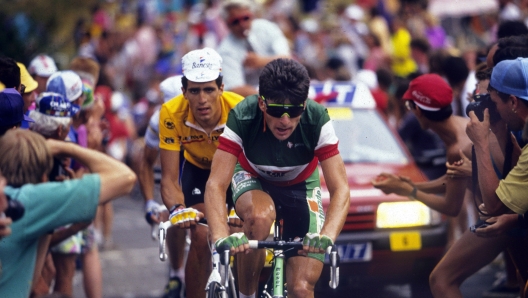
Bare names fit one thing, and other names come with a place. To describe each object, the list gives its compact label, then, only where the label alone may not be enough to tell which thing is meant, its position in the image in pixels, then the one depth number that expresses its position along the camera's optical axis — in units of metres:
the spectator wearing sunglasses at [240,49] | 21.55
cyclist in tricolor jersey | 11.93
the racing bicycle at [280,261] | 10.90
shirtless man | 14.94
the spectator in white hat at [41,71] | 19.92
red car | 18.02
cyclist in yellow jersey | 14.80
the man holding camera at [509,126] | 11.87
